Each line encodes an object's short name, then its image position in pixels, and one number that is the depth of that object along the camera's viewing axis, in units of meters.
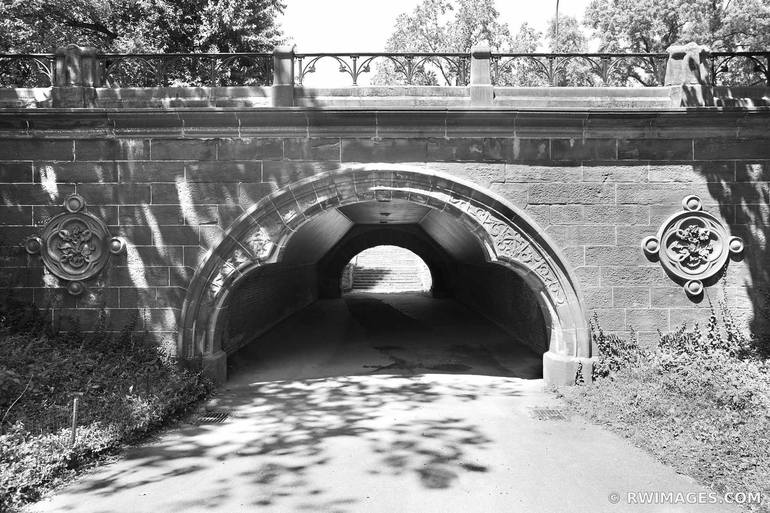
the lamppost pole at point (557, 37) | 23.78
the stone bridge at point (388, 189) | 7.11
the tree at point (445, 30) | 27.72
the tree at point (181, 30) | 16.11
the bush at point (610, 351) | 7.03
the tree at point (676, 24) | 17.77
